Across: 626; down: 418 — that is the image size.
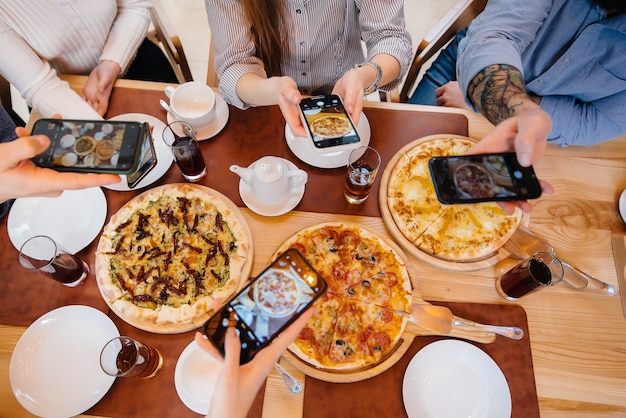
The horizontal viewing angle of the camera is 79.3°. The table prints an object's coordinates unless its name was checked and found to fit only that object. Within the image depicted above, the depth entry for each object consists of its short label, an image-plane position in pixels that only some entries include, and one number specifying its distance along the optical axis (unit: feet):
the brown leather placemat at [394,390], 4.09
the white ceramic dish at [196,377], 3.92
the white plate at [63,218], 4.61
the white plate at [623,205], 4.95
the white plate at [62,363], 3.92
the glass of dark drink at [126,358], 3.72
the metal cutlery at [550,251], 4.46
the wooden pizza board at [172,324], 4.20
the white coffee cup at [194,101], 4.96
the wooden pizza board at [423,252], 4.62
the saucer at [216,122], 5.17
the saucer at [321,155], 5.00
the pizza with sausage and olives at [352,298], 4.23
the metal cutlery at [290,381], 3.99
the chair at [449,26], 6.32
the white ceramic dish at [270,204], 4.80
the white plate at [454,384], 4.04
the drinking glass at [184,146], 4.47
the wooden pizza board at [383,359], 4.12
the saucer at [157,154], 4.89
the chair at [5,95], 5.87
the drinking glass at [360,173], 4.55
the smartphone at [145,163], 4.31
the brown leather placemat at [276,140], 5.01
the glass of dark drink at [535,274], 4.17
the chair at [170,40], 6.20
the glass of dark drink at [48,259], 3.98
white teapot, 4.34
